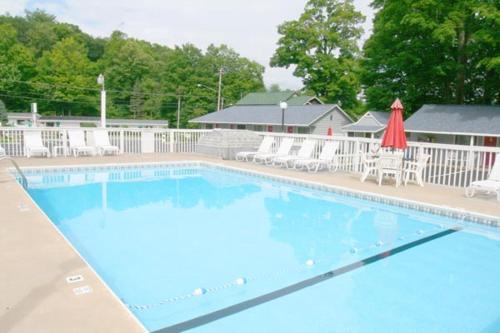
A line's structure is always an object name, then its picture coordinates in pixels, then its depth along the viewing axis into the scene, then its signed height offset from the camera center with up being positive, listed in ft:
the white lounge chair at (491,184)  23.93 -2.98
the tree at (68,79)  150.41 +15.45
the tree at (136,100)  164.86 +9.25
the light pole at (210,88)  149.38 +13.80
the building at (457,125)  71.20 +1.67
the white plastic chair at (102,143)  41.58 -2.26
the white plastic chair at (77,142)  40.04 -2.15
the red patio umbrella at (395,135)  28.12 -0.23
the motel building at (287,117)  99.55 +2.68
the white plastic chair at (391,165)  28.48 -2.39
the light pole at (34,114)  93.49 +1.07
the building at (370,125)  90.84 +1.39
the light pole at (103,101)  54.21 +2.77
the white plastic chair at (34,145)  37.70 -2.45
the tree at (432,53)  73.20 +16.66
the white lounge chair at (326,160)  34.81 -2.67
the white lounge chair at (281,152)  38.50 -2.30
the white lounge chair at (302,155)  36.11 -2.38
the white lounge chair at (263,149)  40.86 -2.22
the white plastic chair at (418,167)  28.35 -2.52
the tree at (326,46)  124.77 +26.14
